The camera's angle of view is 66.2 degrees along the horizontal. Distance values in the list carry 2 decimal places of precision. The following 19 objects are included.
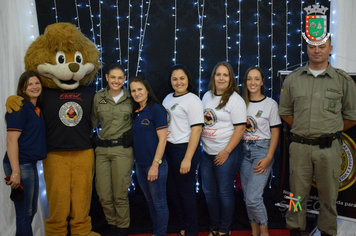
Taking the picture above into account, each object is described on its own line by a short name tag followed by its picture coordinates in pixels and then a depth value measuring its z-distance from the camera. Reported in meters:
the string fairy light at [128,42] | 2.82
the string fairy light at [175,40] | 2.84
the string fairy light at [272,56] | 2.84
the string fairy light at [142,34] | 2.82
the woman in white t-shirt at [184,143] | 2.24
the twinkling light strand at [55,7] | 2.78
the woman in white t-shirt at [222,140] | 2.29
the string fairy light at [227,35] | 2.84
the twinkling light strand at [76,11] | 2.79
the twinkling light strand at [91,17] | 2.79
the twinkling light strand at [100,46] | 2.80
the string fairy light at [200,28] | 2.83
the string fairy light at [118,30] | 2.81
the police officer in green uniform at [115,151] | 2.30
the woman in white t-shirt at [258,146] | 2.34
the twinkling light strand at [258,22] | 2.84
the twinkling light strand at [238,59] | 2.85
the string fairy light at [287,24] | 2.85
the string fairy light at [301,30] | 2.84
